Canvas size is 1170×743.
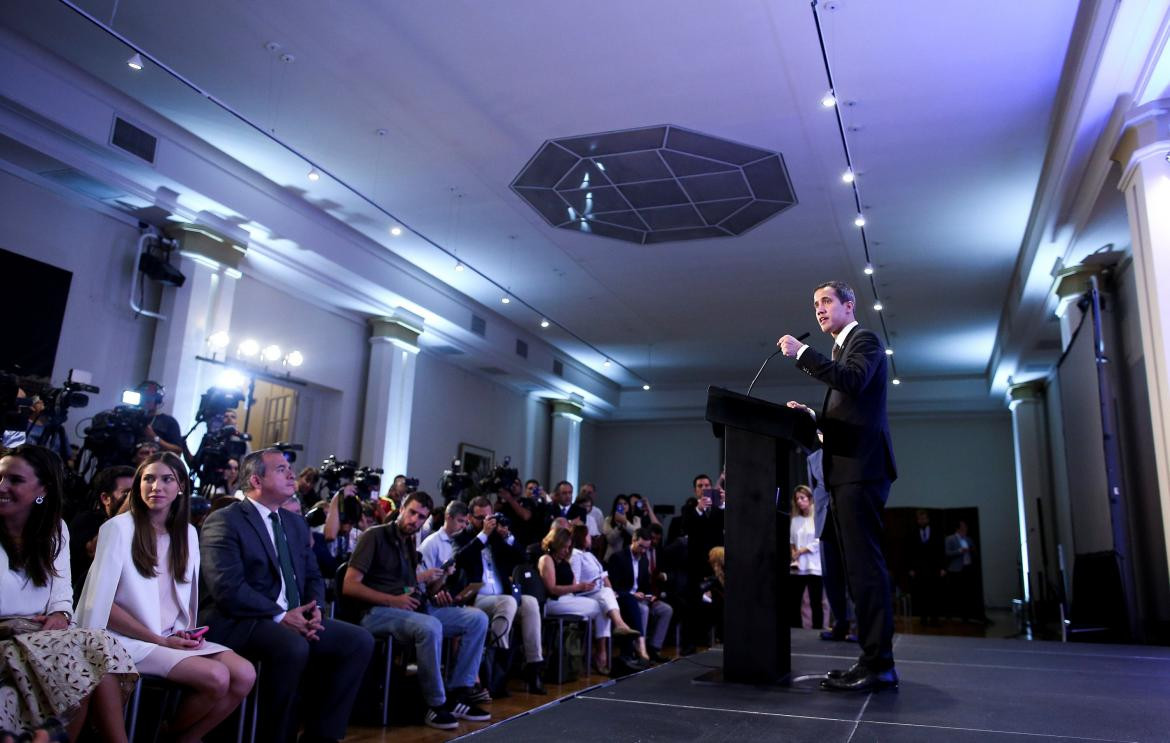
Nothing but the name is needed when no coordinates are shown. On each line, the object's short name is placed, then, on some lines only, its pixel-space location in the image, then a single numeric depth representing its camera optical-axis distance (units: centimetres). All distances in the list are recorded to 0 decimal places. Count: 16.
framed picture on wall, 1173
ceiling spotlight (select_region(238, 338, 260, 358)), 782
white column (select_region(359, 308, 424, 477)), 932
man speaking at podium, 226
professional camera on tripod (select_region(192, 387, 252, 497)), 568
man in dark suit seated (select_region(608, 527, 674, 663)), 639
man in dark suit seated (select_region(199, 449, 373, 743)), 297
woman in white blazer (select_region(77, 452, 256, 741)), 255
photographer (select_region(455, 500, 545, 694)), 500
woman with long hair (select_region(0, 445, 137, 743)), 209
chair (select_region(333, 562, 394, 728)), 391
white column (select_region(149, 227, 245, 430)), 662
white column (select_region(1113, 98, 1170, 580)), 449
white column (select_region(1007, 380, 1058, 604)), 1076
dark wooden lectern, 233
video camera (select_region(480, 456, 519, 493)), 728
